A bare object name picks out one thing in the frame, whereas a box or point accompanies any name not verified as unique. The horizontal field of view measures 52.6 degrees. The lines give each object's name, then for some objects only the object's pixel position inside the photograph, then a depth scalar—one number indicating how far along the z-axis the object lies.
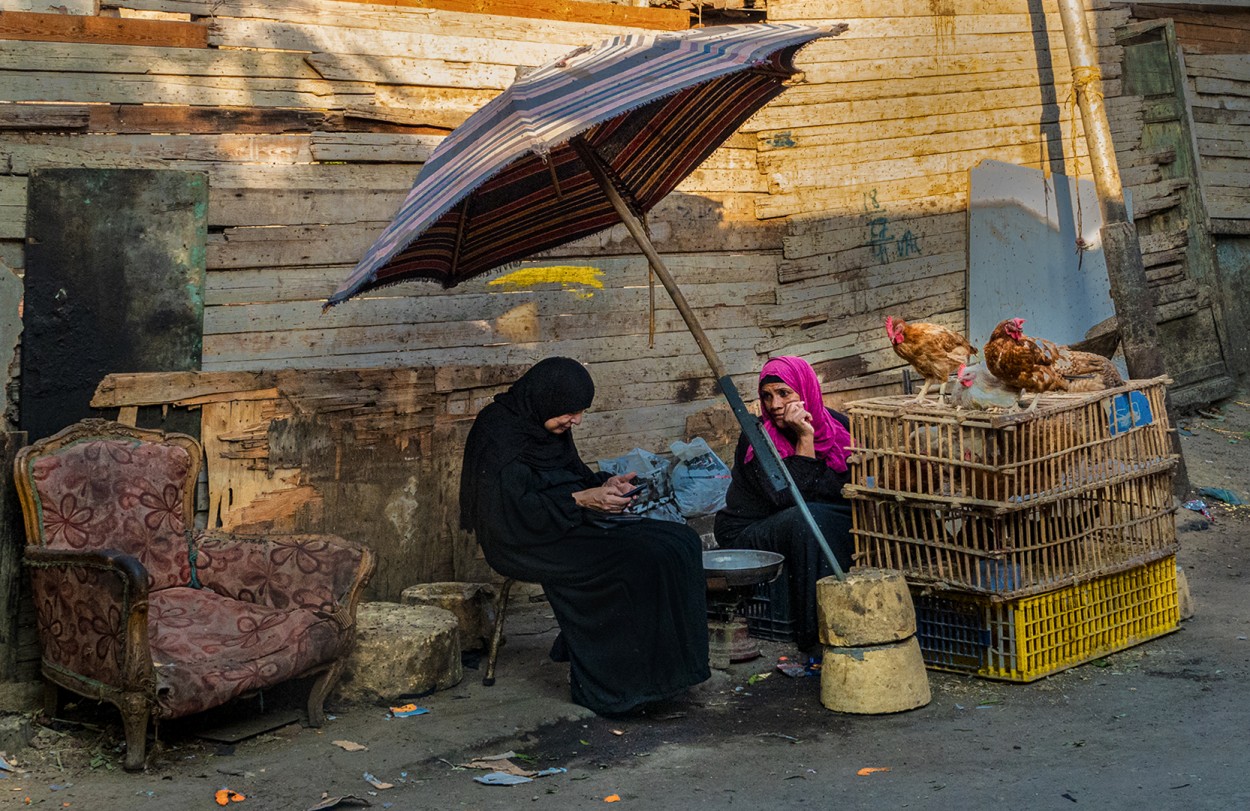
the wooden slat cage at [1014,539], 5.29
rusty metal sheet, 5.53
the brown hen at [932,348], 5.44
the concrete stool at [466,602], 6.19
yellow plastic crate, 5.42
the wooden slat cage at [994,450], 5.14
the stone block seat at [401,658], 5.40
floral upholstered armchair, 4.54
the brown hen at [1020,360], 5.05
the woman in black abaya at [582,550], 5.29
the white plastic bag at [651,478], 7.09
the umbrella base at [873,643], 5.10
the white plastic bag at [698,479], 7.44
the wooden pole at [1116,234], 9.27
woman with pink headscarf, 5.98
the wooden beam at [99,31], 5.59
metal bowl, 5.39
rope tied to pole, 9.47
